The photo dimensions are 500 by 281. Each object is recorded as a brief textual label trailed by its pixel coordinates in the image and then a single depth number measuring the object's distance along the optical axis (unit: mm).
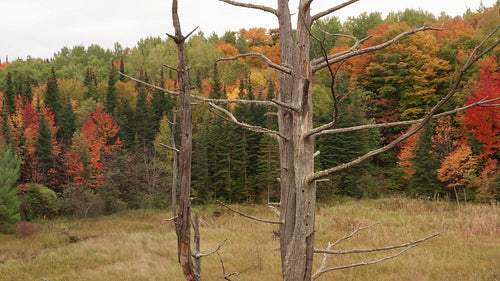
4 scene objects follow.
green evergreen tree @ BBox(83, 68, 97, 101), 59588
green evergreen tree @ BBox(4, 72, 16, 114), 54344
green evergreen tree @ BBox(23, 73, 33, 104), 53312
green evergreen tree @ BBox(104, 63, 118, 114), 50491
